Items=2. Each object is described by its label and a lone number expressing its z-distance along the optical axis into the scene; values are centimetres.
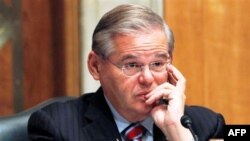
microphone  361
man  366
